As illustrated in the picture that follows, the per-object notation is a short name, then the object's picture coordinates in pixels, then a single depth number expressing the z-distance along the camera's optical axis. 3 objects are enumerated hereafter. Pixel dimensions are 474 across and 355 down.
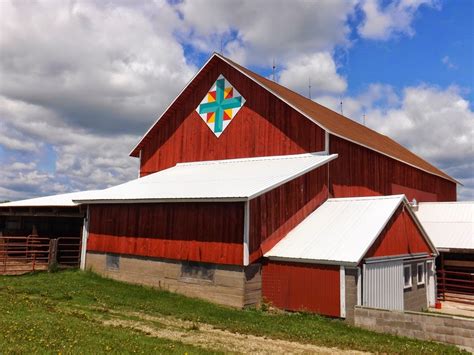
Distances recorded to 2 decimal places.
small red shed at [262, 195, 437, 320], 14.83
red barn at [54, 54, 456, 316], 16.56
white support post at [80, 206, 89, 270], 22.52
